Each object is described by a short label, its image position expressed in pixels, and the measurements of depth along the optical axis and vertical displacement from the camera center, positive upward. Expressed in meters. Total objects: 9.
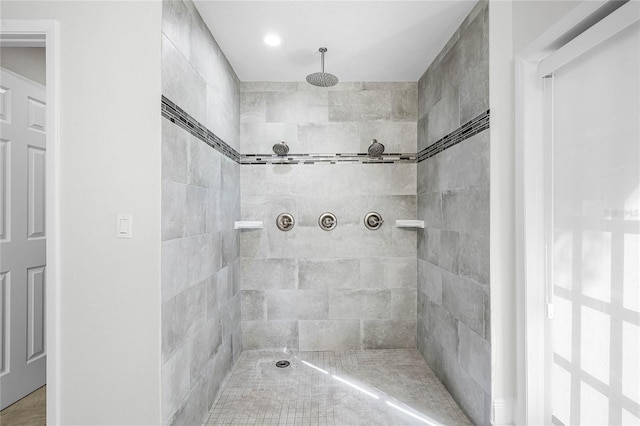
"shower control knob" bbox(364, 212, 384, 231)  3.10 -0.08
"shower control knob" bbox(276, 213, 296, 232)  3.09 -0.09
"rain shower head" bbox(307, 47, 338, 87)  2.37 +0.93
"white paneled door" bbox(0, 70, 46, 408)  2.28 -0.18
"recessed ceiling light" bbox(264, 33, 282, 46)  2.33 +1.18
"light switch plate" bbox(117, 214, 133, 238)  1.55 -0.06
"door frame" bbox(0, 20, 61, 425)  1.54 +0.01
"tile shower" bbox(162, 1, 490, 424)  1.98 -0.02
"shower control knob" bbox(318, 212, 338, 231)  3.10 -0.08
